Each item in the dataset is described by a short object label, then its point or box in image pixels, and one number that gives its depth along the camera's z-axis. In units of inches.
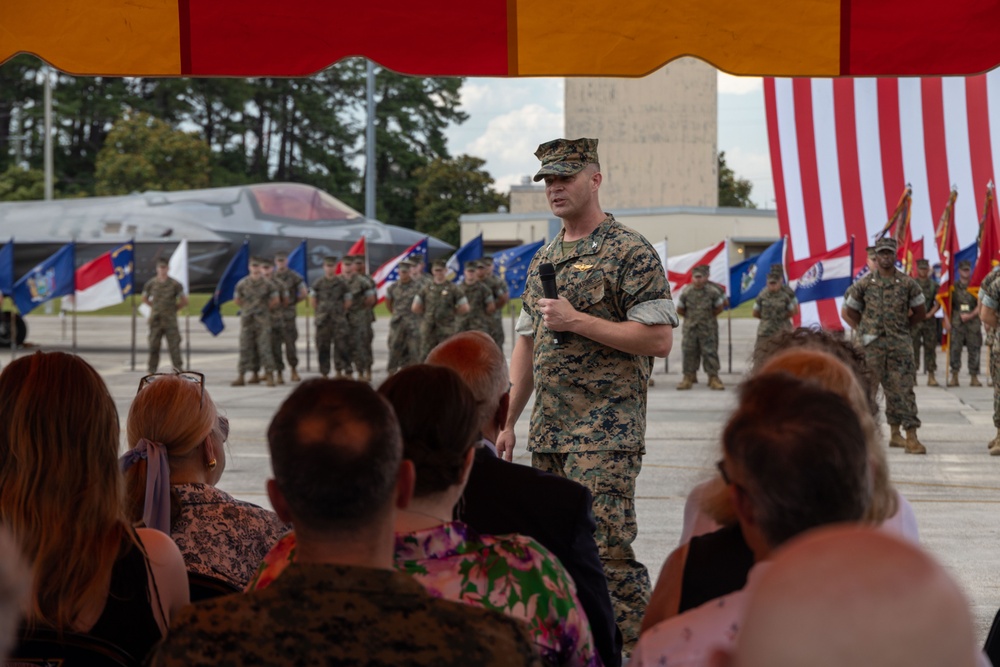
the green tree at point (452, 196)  2659.9
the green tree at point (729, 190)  3166.8
